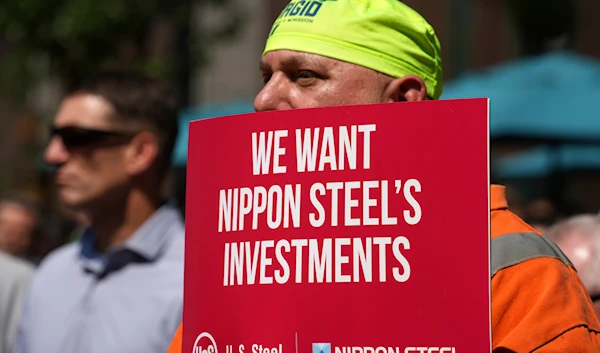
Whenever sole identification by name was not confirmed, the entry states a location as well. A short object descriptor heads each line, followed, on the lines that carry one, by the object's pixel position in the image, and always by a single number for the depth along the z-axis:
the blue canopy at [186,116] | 18.57
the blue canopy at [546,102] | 15.03
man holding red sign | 4.04
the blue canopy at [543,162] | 17.80
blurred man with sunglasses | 6.59
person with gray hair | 6.60
